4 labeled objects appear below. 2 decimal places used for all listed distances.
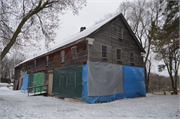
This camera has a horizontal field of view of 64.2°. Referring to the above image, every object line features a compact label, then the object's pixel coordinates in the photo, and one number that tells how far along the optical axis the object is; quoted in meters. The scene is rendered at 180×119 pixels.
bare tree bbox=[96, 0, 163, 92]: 25.85
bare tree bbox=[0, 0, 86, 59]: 10.35
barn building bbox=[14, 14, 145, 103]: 12.67
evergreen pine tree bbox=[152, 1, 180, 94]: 9.33
